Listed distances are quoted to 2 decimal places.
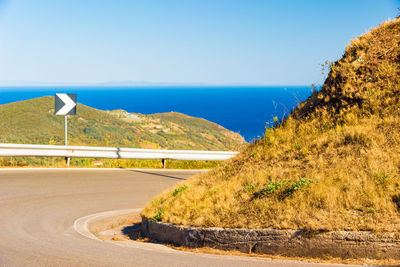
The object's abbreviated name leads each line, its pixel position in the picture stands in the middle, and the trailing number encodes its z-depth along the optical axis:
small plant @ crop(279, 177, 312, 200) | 7.40
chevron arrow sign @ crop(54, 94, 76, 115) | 16.81
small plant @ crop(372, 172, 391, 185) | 7.13
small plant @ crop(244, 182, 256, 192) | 8.00
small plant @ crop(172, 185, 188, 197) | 9.02
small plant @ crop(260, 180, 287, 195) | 7.62
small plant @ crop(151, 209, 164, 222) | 8.15
